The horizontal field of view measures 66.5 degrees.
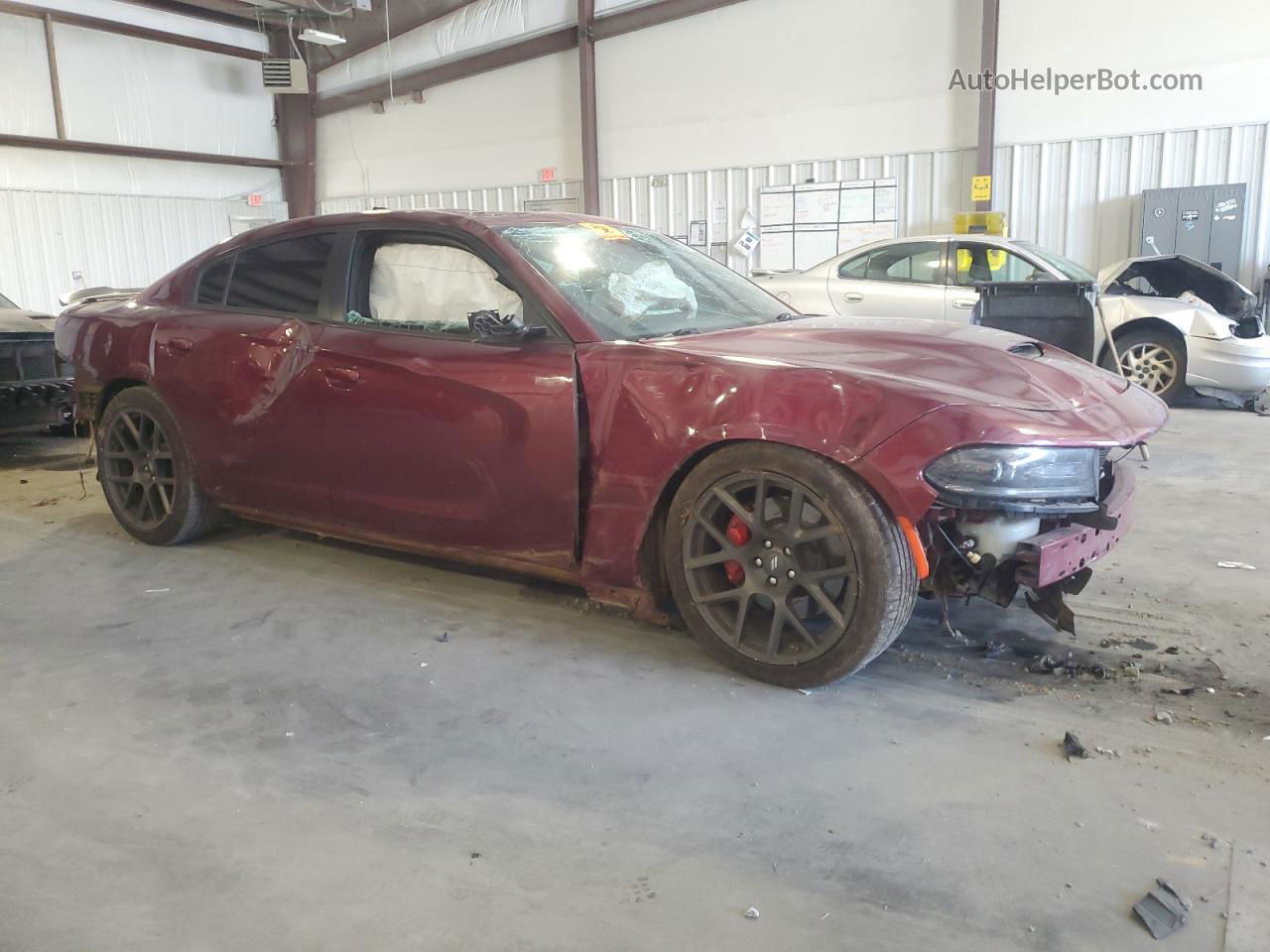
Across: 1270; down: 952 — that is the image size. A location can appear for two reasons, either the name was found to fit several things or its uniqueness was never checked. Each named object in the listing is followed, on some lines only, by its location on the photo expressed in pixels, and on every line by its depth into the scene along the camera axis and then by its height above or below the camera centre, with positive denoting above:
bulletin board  11.04 +0.69
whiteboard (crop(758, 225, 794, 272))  11.82 +0.37
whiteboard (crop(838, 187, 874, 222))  11.10 +0.83
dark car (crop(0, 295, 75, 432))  6.18 -0.51
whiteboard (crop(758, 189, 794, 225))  11.72 +0.87
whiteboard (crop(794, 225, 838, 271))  11.51 +0.40
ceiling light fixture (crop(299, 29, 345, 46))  13.44 +3.49
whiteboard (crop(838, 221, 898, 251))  11.04 +0.52
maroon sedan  2.56 -0.42
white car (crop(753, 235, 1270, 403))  7.59 -0.19
